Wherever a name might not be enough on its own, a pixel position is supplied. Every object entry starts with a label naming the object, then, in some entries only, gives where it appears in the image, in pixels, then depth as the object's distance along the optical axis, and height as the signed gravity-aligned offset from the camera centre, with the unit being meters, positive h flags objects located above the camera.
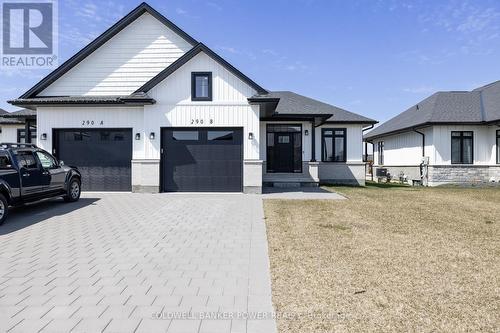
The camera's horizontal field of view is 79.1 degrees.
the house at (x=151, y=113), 13.38 +2.38
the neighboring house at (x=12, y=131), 22.17 +2.53
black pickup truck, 7.95 -0.36
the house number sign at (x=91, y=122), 14.02 +1.99
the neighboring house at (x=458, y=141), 18.48 +1.48
